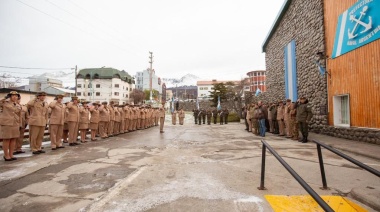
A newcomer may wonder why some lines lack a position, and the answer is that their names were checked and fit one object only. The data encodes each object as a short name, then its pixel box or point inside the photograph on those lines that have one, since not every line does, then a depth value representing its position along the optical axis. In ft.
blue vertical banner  53.72
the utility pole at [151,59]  117.19
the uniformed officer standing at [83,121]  32.99
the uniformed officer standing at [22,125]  24.82
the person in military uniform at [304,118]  31.09
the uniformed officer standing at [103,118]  38.14
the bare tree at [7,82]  162.09
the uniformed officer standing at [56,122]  26.96
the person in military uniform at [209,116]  79.15
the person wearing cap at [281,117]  40.01
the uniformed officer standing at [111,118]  41.27
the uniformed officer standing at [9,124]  21.02
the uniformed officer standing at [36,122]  24.18
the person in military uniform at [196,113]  82.85
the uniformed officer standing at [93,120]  35.17
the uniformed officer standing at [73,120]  30.04
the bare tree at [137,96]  237.86
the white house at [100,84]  223.30
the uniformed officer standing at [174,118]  79.20
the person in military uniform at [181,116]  78.23
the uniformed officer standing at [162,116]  46.35
